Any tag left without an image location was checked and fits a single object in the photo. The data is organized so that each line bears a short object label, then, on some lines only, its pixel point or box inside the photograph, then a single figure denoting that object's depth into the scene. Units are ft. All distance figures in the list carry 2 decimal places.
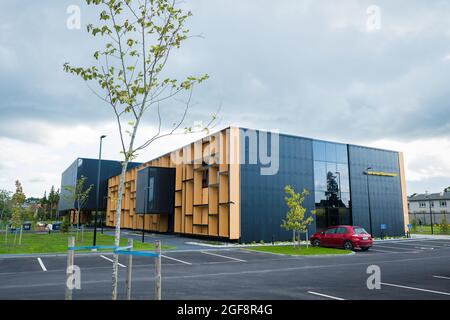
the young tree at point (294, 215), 75.63
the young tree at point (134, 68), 21.29
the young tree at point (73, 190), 107.46
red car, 73.46
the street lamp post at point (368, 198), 117.70
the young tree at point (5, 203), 117.70
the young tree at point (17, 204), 85.92
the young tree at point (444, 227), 144.25
